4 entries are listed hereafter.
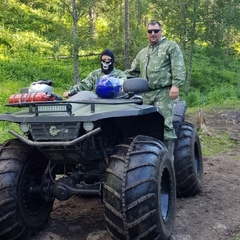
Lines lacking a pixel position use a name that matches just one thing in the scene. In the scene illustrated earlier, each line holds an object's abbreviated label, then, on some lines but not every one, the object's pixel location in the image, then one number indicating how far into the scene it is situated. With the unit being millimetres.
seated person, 3508
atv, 2438
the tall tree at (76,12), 12226
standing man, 3459
